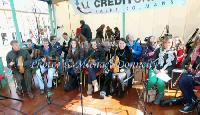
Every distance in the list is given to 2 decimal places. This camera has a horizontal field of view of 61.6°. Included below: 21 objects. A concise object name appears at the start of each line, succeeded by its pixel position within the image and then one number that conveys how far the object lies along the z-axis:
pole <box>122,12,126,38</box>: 6.18
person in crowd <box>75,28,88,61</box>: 3.26
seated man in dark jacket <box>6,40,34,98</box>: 3.09
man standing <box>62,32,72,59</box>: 4.30
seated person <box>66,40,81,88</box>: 3.28
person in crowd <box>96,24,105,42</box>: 5.39
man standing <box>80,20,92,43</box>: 4.93
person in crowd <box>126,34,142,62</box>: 3.57
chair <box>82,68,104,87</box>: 3.13
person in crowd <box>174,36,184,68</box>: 3.06
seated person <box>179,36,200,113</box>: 2.31
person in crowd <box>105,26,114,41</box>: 5.50
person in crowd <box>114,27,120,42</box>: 5.32
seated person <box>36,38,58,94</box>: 3.37
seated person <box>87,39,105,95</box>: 3.05
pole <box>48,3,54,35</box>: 5.33
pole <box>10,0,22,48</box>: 4.18
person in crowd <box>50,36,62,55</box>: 4.03
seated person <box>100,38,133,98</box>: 2.99
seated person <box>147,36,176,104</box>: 2.56
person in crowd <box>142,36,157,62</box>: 3.42
